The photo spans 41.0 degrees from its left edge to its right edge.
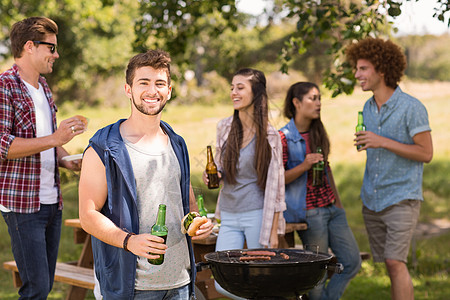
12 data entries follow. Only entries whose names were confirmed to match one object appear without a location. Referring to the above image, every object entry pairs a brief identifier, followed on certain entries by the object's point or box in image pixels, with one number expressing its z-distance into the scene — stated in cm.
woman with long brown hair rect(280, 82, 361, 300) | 505
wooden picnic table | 527
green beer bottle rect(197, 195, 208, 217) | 365
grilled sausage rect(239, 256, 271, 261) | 343
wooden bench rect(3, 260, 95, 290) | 524
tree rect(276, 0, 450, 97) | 562
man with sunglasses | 399
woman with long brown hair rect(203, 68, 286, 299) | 457
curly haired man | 489
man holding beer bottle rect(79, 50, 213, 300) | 286
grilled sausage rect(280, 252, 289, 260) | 355
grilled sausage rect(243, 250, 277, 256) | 357
